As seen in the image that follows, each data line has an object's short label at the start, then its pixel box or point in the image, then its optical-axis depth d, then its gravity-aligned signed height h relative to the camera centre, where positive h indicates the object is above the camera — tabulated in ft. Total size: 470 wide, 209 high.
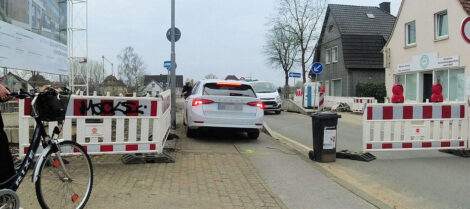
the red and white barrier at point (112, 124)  22.31 -1.47
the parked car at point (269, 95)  75.41 +0.30
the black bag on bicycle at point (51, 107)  13.28 -0.36
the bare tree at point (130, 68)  181.16 +12.20
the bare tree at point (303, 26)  135.13 +21.86
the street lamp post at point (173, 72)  42.16 +2.42
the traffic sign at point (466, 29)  25.71 +4.04
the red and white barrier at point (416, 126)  28.94 -1.93
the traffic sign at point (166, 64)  77.35 +5.82
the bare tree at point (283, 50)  140.67 +15.81
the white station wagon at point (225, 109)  33.37 -0.95
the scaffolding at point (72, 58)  66.66 +6.04
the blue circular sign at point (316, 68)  76.13 +5.07
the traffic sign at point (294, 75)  103.57 +5.20
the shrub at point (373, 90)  100.94 +1.73
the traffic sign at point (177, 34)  45.86 +6.52
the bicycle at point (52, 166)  12.80 -2.24
